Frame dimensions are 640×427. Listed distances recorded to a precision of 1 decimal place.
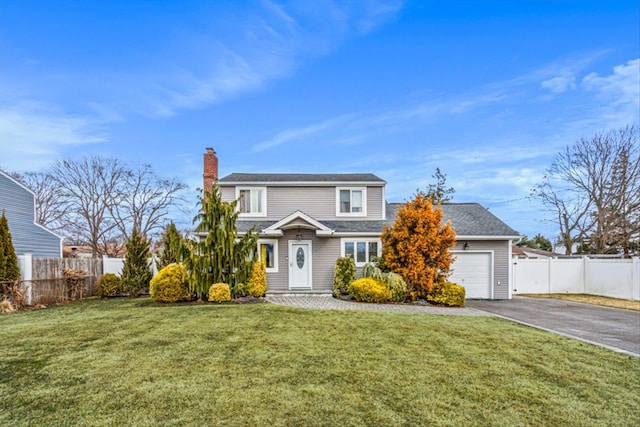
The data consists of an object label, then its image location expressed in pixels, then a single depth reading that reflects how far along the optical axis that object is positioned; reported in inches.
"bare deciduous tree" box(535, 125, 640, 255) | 906.7
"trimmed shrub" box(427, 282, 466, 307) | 507.2
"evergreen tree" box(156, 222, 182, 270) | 620.7
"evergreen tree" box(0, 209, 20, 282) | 458.3
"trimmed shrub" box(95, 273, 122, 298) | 592.4
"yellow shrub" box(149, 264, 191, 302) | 478.9
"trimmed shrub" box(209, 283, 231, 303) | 476.1
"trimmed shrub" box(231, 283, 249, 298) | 506.9
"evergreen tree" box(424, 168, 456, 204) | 1107.8
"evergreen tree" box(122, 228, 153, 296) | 598.5
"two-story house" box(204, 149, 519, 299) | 608.4
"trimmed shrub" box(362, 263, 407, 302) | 515.5
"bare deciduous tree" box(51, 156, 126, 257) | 1079.6
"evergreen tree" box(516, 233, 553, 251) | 1606.8
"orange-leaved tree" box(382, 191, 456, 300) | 518.9
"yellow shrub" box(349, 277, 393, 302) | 505.7
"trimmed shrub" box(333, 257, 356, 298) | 565.6
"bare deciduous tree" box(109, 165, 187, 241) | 1140.5
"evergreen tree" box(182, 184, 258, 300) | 484.1
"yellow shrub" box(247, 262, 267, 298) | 536.1
